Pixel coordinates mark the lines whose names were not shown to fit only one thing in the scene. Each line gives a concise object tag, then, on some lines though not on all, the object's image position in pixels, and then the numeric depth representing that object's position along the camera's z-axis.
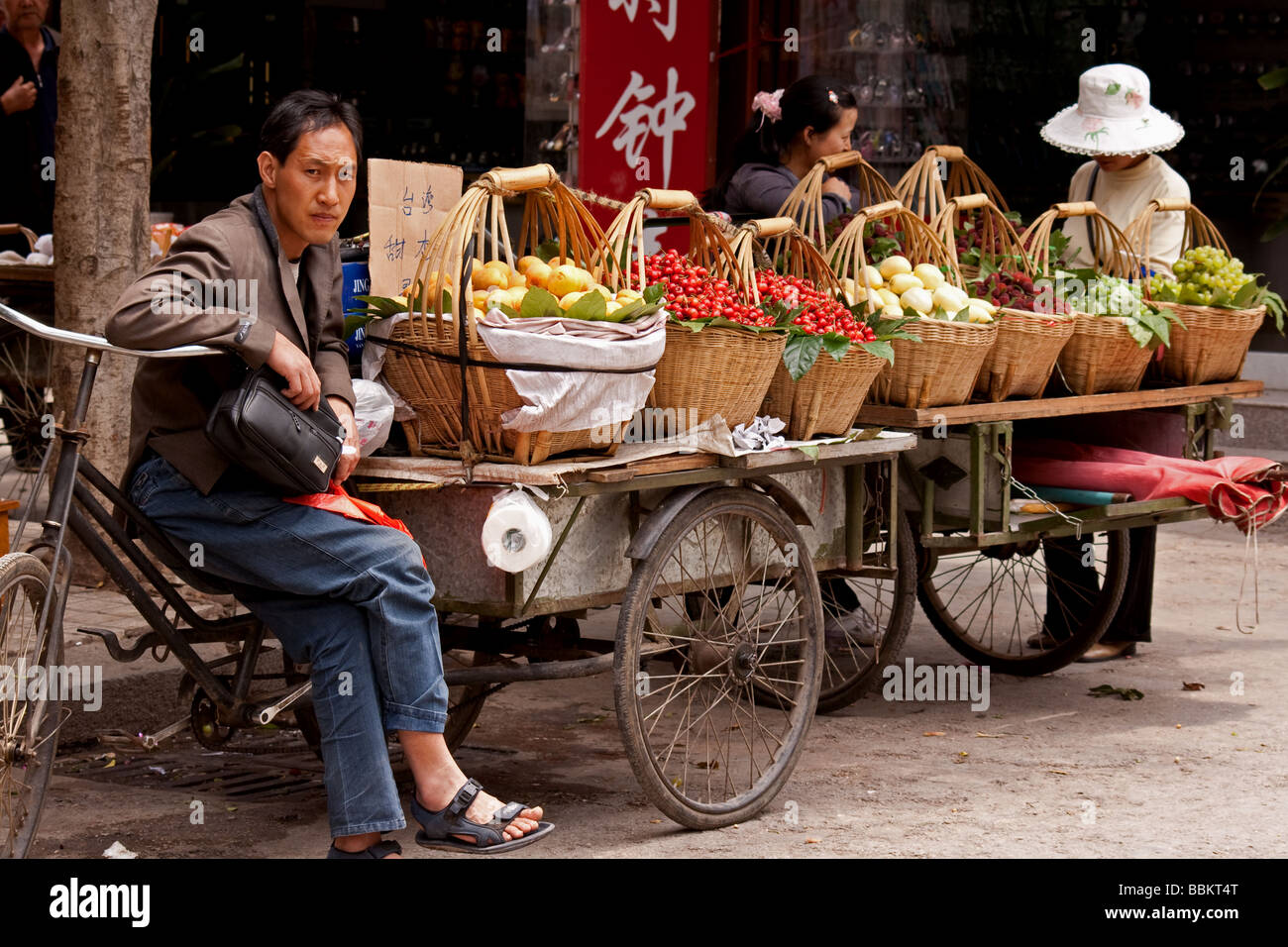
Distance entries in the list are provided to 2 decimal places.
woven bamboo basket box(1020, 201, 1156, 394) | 5.48
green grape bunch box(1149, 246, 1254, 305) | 5.94
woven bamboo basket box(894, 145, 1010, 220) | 5.65
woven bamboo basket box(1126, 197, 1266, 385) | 5.82
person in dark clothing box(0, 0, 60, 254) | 8.09
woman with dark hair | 5.98
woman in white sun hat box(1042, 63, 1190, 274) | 6.39
